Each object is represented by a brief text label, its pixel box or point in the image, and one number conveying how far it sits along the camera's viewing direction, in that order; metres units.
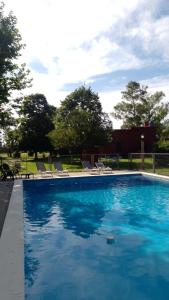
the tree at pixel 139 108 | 29.47
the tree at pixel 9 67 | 10.58
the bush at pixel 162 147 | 20.42
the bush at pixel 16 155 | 27.29
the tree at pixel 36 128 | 23.39
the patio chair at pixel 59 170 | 12.37
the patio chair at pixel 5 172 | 10.99
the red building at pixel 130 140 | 21.53
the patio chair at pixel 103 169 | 12.88
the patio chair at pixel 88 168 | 12.99
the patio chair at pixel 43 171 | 11.99
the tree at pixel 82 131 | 16.26
